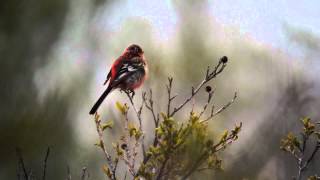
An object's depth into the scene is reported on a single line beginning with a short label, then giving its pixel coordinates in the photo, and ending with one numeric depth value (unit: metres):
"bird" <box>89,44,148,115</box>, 12.26
